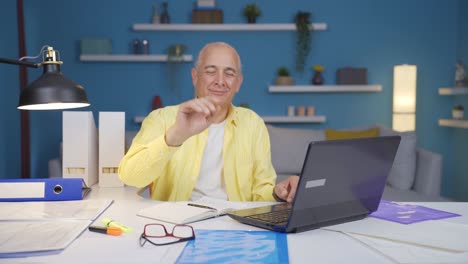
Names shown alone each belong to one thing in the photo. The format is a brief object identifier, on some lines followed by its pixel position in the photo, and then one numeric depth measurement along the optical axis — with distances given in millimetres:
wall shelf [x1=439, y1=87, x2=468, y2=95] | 4461
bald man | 2010
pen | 1475
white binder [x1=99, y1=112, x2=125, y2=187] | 1959
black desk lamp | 1443
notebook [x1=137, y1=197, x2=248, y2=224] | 1382
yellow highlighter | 1268
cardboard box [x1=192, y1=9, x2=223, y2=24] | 4777
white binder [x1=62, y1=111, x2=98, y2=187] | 1936
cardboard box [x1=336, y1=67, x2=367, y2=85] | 4801
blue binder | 1635
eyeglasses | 1181
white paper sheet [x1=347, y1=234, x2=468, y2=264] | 1078
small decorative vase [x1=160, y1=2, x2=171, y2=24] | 4777
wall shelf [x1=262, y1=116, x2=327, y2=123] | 4824
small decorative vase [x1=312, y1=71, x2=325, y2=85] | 4832
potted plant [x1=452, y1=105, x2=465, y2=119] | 4668
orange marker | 1244
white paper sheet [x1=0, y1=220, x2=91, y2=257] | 1085
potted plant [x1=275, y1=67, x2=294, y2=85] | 4805
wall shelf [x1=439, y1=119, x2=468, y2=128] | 4419
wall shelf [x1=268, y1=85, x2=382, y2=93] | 4793
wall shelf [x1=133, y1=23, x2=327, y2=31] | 4770
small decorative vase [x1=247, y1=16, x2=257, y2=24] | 4812
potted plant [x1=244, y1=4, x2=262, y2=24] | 4801
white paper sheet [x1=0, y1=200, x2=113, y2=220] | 1402
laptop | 1196
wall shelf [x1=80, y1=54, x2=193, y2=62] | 4734
